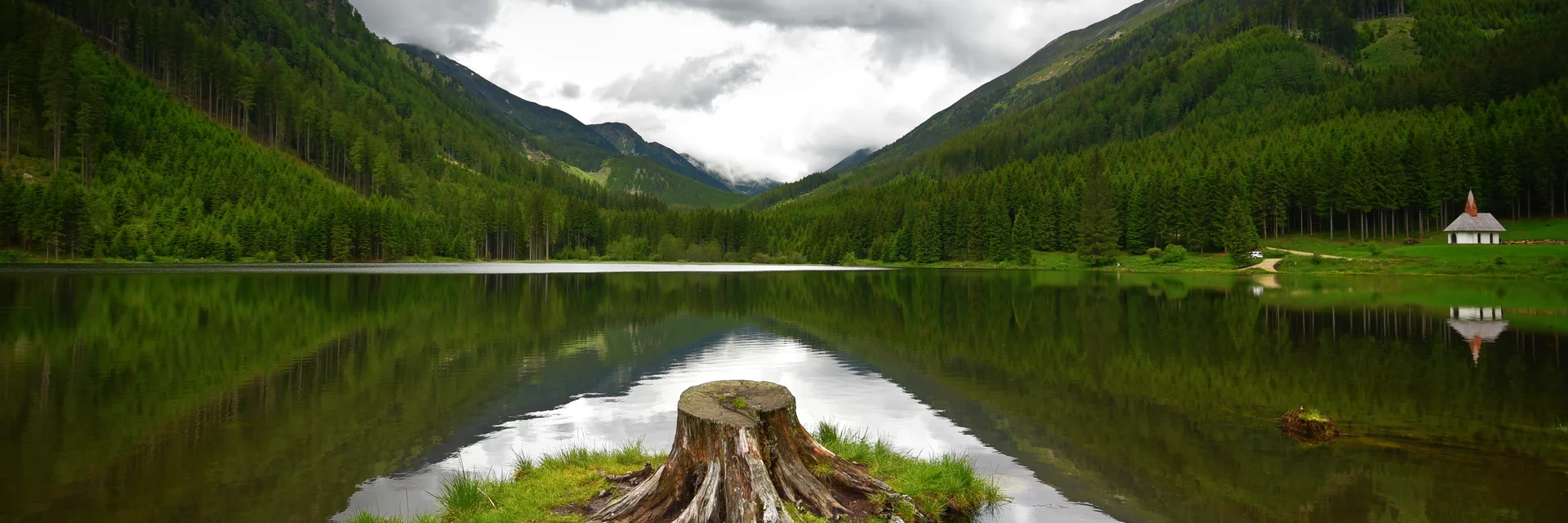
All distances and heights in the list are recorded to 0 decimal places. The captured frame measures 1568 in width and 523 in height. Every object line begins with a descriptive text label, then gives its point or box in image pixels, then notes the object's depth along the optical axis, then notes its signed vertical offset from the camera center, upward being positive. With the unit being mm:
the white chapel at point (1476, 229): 86688 +3798
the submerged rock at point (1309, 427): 12461 -3128
